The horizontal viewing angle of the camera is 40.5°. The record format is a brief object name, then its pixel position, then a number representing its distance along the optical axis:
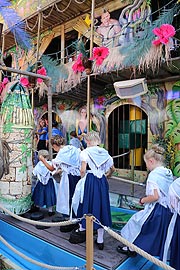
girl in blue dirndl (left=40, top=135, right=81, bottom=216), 3.47
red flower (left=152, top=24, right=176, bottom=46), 4.71
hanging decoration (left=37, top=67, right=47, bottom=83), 6.98
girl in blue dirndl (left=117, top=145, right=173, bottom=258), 2.44
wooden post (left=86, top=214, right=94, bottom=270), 2.01
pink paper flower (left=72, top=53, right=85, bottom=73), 6.31
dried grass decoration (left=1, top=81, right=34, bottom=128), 3.88
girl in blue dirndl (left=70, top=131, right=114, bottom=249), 2.93
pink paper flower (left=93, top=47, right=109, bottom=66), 5.76
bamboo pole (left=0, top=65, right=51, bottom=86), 2.94
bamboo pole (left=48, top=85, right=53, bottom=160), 3.52
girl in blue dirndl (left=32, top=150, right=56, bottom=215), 3.97
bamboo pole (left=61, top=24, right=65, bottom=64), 9.05
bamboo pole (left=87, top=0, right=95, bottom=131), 5.58
